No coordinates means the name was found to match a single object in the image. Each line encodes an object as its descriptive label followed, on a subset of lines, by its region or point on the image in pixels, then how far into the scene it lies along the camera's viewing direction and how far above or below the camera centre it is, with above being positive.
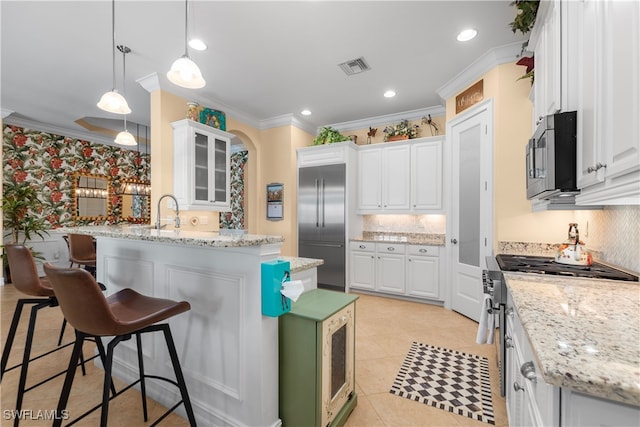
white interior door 3.12 +0.08
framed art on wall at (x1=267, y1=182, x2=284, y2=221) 4.95 +0.18
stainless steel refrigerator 4.54 -0.14
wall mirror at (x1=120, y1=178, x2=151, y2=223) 6.26 +0.25
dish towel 1.84 -0.77
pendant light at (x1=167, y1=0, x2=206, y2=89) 1.98 +0.98
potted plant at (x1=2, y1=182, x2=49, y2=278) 4.66 -0.02
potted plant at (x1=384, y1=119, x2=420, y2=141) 4.45 +1.28
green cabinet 1.51 -0.85
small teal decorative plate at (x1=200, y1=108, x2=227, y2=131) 3.93 +1.35
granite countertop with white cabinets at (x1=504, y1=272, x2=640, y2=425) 0.62 -0.38
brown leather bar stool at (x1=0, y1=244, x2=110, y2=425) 1.72 -0.48
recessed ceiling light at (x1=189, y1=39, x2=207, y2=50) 2.78 +1.68
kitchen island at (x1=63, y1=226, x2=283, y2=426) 1.48 -0.65
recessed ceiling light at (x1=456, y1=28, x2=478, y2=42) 2.62 +1.68
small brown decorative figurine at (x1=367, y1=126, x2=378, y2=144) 4.94 +1.38
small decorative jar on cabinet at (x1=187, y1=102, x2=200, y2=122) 3.77 +1.35
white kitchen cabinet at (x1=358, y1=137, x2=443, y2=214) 4.11 +0.53
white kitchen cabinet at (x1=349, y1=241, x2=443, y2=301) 3.93 -0.86
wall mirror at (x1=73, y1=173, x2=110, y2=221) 5.64 +0.30
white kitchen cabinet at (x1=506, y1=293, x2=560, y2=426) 0.74 -0.61
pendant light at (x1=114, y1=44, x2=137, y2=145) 3.61 +0.94
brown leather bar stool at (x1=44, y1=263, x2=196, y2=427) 1.19 -0.49
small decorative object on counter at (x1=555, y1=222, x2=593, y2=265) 1.97 -0.30
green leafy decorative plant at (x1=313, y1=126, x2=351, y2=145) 4.72 +1.26
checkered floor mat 1.89 -1.31
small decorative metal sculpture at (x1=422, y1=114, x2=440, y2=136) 4.47 +1.40
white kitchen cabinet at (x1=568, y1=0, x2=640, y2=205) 0.95 +0.43
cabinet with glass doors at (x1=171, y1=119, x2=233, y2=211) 3.62 +0.63
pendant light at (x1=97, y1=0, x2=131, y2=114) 2.31 +0.90
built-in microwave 1.40 +0.30
